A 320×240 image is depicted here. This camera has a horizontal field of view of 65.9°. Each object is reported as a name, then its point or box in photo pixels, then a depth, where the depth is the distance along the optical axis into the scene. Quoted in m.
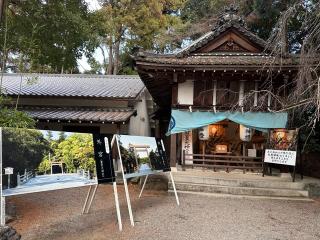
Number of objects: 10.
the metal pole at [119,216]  4.69
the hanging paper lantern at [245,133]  9.55
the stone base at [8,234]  3.59
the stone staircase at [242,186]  7.87
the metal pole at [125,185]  4.96
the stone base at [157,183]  8.25
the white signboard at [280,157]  8.22
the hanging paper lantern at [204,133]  9.77
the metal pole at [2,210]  3.55
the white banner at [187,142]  9.89
